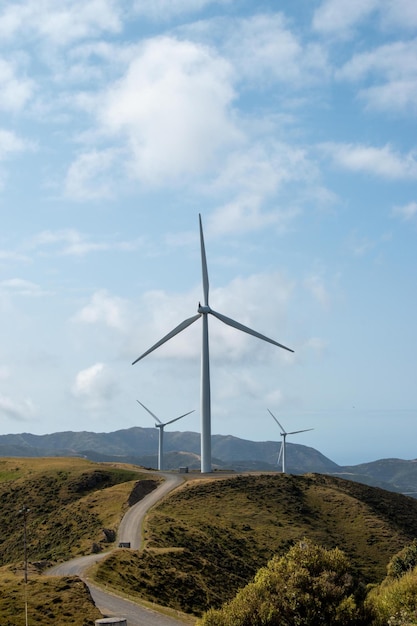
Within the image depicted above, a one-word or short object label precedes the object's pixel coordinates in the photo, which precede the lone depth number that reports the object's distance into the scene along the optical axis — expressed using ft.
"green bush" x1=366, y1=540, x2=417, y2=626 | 143.66
